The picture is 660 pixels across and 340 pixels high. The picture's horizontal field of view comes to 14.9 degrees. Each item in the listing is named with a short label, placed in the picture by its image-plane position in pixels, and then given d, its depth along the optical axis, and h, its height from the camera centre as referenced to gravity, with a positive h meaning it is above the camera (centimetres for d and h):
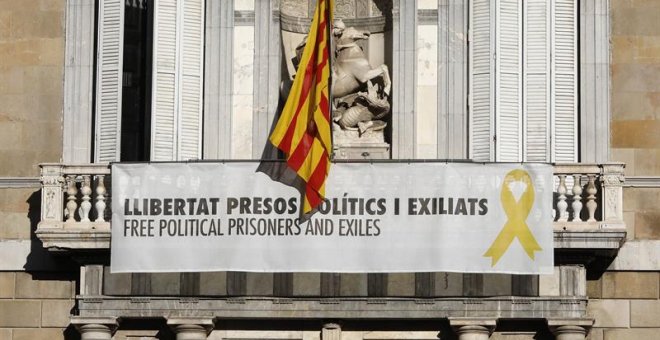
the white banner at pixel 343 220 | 4025 +30
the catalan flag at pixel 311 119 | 4047 +191
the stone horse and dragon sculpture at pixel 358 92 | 4228 +245
